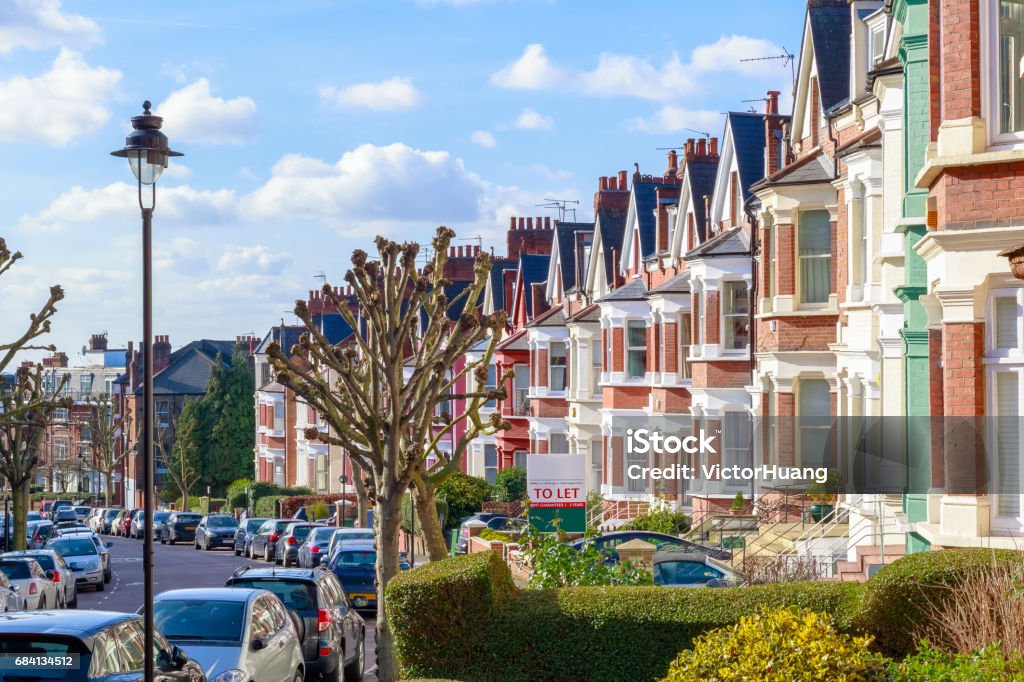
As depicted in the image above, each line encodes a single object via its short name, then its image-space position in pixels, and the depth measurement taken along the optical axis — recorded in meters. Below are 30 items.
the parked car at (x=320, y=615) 16.73
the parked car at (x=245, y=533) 48.94
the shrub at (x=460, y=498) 47.72
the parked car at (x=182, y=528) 59.53
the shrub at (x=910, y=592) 11.77
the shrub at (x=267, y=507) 65.16
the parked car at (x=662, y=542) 24.00
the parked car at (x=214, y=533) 54.84
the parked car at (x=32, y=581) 25.61
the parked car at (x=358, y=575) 26.50
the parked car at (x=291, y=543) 38.62
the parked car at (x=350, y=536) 33.00
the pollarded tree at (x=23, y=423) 28.67
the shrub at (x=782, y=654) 9.84
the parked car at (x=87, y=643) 10.51
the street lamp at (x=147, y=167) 12.20
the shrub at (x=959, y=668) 9.52
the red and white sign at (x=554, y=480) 22.91
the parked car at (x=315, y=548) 35.12
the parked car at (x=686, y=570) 20.28
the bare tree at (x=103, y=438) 84.69
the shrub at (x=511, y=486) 48.34
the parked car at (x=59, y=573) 28.33
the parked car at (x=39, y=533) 44.47
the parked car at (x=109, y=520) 73.69
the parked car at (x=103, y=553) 37.12
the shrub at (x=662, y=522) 31.81
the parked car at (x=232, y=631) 13.28
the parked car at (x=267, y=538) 43.34
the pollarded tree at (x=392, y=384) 19.92
